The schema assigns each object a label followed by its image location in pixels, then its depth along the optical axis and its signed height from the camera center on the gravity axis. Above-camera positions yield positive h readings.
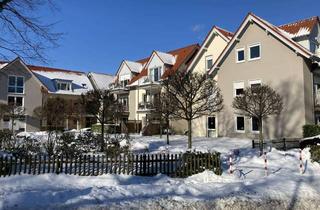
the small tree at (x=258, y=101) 14.77 +1.21
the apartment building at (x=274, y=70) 18.17 +4.11
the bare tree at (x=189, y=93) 14.11 +1.68
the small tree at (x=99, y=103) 15.43 +1.17
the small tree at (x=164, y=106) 15.11 +1.00
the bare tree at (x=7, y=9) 7.85 +3.74
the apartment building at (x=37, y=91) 31.42 +4.30
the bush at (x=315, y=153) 10.23 -1.39
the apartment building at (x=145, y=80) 28.00 +5.19
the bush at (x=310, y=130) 16.77 -0.66
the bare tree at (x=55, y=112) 25.90 +1.03
